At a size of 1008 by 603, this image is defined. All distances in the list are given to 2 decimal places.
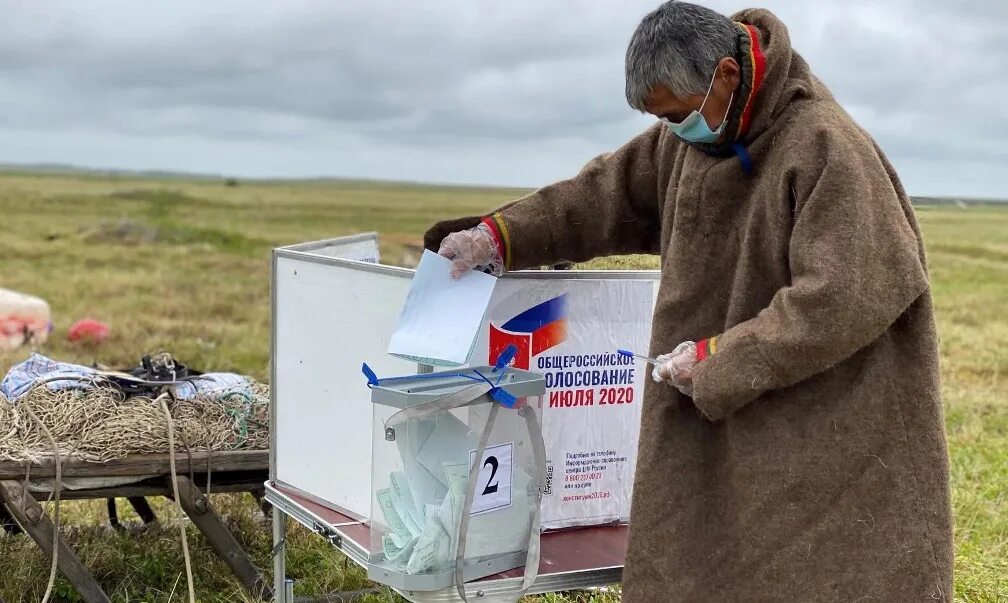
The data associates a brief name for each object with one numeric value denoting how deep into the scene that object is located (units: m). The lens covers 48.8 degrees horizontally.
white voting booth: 3.22
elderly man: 2.43
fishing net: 4.16
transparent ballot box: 2.84
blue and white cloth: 4.45
